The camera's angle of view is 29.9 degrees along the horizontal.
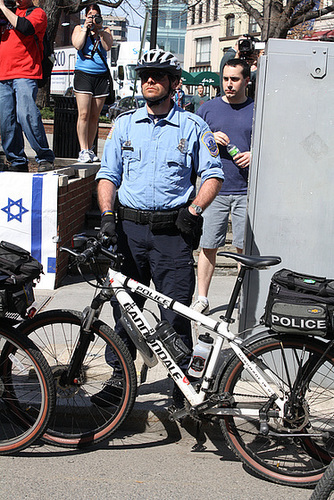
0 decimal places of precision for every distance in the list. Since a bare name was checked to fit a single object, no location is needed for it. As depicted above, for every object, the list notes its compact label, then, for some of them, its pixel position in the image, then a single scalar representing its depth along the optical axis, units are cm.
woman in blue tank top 800
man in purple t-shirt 553
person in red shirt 653
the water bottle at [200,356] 355
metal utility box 408
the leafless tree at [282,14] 1350
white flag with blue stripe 630
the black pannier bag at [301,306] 323
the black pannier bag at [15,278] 345
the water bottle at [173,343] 360
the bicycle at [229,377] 342
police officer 383
